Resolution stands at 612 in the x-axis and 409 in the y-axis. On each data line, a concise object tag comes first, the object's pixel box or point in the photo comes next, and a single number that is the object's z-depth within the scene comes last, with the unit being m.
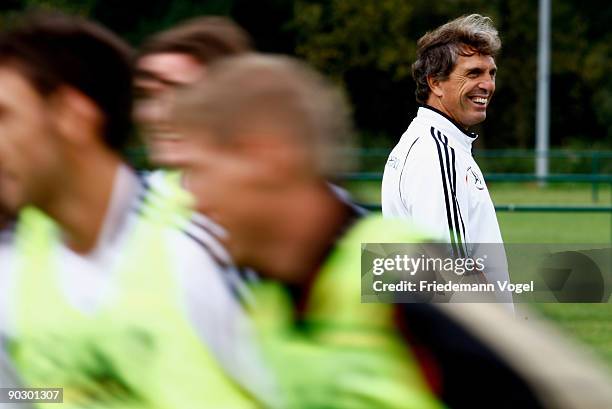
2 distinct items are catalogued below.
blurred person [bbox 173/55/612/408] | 10.25
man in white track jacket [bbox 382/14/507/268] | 15.24
